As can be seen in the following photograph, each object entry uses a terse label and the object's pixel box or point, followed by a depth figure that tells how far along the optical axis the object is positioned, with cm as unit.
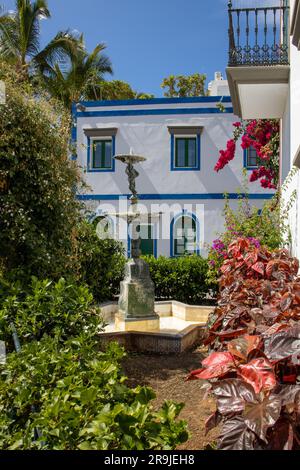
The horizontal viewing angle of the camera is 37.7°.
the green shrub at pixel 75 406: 172
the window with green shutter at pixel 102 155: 1631
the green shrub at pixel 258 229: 717
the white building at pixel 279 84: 551
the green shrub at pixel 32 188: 507
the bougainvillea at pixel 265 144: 975
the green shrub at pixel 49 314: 350
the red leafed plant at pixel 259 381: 149
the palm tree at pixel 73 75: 2014
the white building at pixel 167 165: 1564
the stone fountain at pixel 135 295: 772
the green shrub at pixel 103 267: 931
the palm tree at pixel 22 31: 1827
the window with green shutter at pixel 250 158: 1537
